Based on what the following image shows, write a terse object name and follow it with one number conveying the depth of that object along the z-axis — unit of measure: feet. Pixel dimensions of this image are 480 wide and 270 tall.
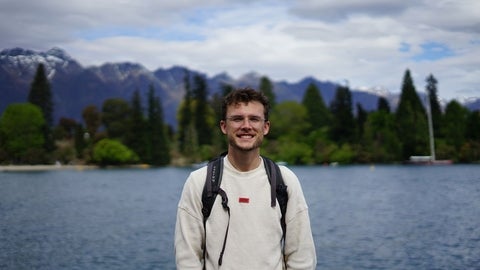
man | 11.82
